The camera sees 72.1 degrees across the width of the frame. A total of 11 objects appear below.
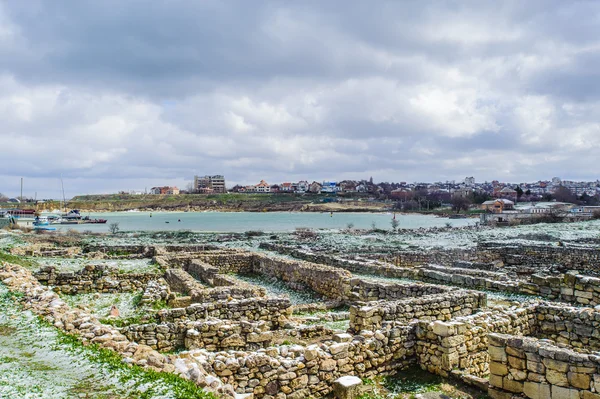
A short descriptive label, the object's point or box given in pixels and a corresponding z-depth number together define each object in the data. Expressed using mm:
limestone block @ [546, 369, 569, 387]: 6523
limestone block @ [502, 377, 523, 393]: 6973
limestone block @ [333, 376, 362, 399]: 7008
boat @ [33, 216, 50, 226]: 70625
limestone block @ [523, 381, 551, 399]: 6707
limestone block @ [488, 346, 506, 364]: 7180
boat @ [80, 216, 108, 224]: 103575
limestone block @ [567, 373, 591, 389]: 6332
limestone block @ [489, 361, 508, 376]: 7161
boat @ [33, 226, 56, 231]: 62891
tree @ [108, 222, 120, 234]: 63384
